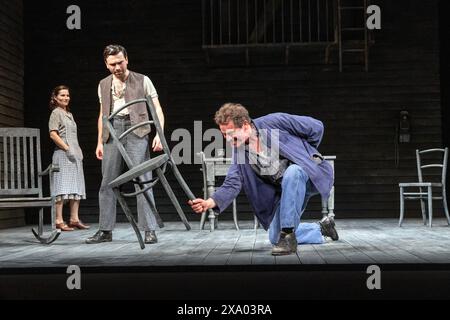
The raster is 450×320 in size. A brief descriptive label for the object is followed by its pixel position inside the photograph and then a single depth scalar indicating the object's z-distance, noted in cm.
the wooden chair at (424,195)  713
